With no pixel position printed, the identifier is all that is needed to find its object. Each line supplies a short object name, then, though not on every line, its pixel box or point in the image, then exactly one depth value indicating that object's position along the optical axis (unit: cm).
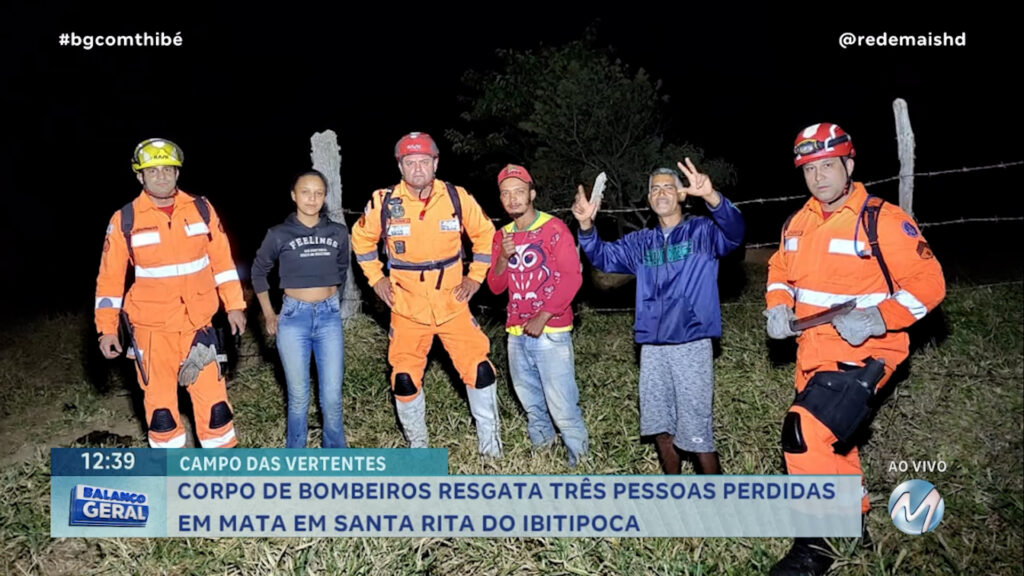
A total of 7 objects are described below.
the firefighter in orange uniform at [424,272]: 486
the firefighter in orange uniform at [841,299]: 366
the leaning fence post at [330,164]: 735
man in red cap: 464
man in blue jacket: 430
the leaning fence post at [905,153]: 740
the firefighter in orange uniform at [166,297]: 457
